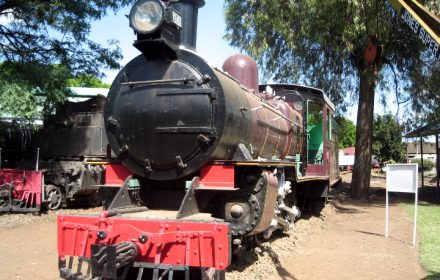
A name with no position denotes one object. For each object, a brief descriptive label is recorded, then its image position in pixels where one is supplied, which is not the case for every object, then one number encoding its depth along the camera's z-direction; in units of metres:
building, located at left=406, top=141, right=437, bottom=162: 72.70
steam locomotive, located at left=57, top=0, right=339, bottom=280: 4.58
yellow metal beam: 4.27
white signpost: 9.20
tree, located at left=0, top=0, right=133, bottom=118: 11.08
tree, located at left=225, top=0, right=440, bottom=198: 15.61
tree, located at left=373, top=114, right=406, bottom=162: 46.22
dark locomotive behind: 11.84
